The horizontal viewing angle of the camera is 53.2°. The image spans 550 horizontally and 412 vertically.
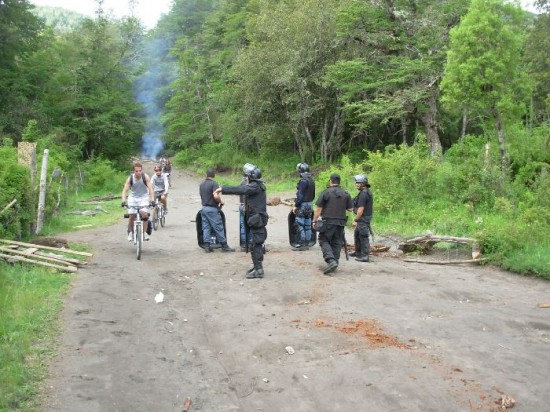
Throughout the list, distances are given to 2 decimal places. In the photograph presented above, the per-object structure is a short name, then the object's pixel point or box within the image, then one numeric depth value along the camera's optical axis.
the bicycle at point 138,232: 11.49
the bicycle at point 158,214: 16.06
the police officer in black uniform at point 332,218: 10.20
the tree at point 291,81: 32.47
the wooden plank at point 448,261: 11.66
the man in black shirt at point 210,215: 12.48
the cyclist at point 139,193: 11.72
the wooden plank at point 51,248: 11.02
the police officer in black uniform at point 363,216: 11.58
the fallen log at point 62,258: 10.37
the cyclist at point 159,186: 16.62
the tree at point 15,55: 33.31
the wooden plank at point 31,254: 10.26
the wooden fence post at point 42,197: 14.23
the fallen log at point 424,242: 12.33
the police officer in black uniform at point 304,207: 12.52
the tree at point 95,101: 38.47
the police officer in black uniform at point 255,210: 9.71
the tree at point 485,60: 16.16
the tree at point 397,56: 26.38
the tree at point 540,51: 28.03
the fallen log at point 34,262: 9.91
